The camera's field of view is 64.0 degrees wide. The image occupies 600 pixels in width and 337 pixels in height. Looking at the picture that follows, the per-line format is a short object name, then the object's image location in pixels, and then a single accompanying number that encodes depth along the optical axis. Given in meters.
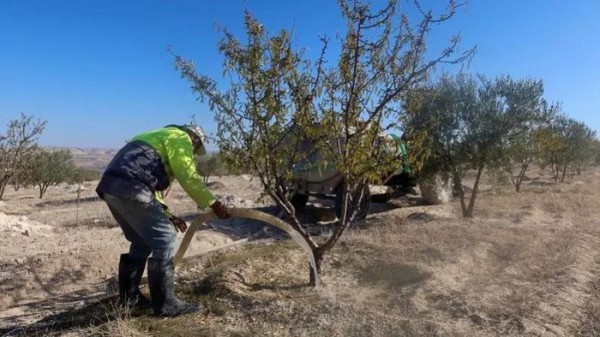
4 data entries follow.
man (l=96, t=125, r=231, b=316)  3.83
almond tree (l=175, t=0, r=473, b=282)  4.37
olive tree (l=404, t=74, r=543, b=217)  9.76
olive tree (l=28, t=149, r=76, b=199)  17.50
